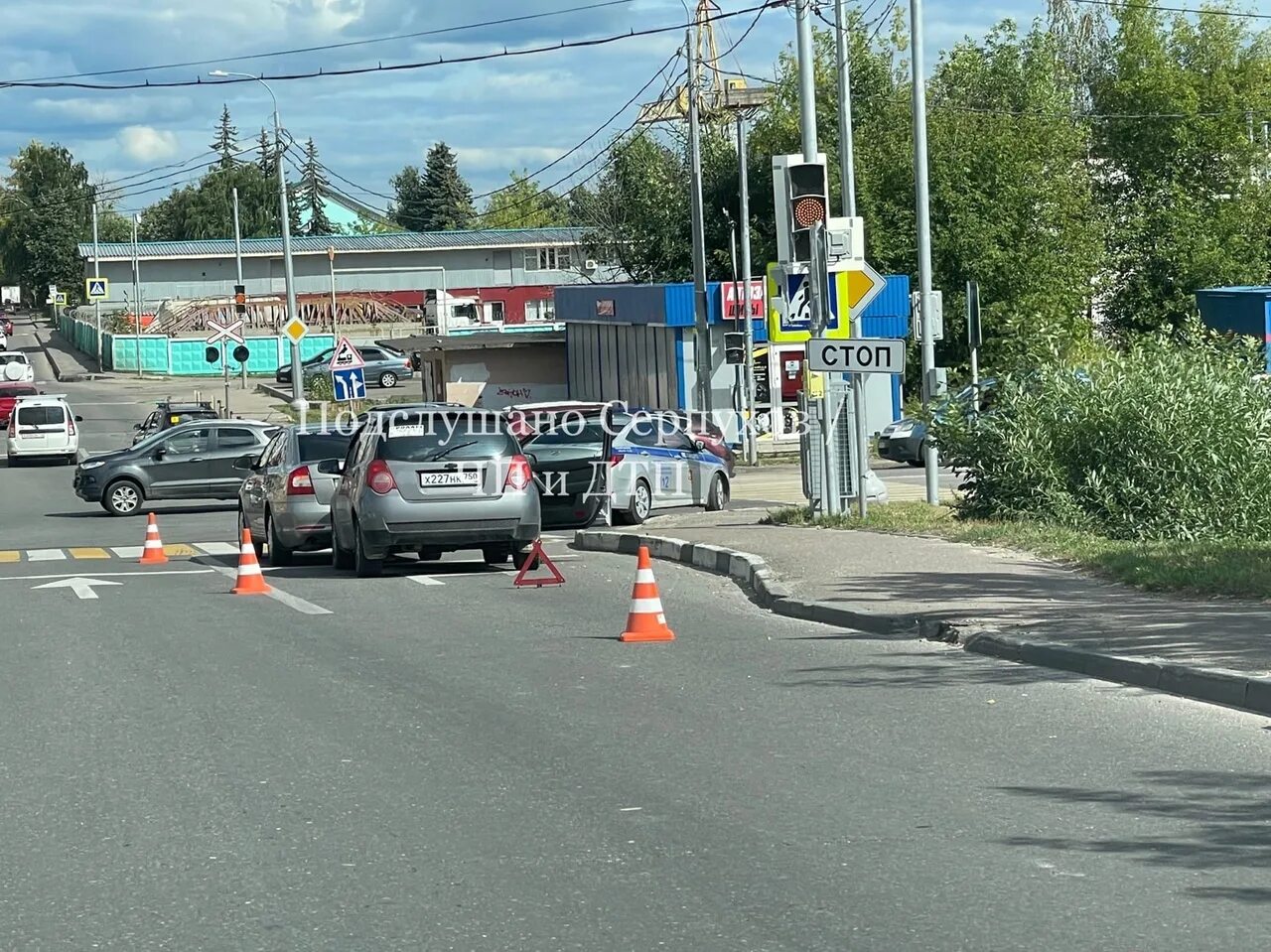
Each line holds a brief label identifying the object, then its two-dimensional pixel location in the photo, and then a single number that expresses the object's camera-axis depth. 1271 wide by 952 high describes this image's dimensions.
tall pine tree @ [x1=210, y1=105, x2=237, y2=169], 175.12
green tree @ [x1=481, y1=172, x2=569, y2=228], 145.38
